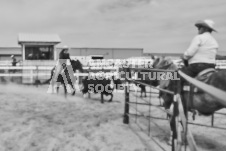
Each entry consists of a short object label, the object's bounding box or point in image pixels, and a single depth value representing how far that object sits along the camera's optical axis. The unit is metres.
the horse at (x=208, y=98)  4.28
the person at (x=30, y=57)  18.48
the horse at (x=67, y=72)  11.28
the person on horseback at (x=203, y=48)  4.75
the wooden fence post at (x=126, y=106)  6.74
